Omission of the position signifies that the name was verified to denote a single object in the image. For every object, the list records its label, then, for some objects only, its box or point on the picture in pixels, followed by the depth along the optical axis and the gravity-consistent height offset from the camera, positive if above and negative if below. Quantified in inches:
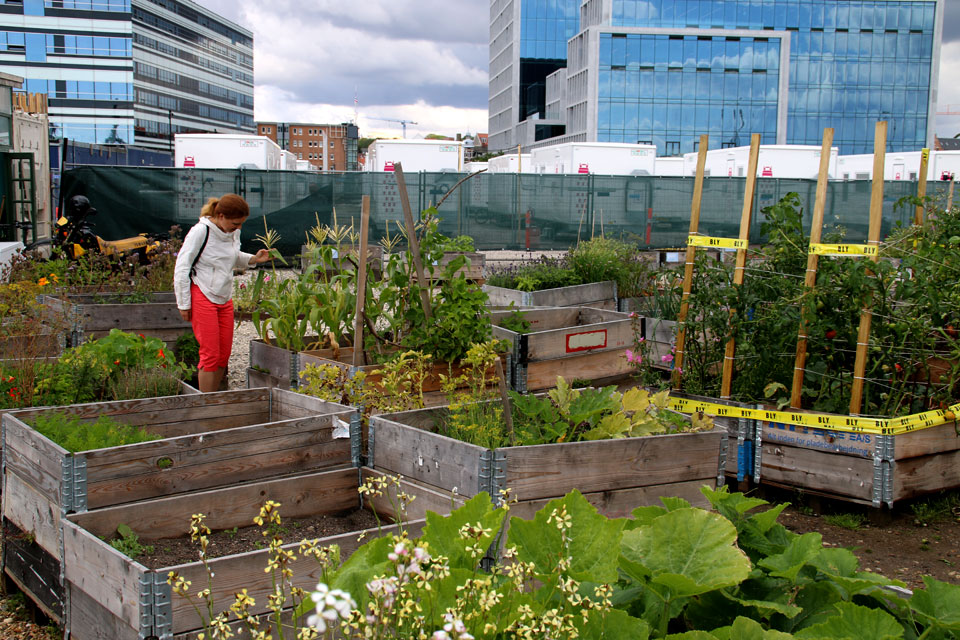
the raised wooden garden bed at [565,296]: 351.3 -26.9
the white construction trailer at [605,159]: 1006.4 +90.4
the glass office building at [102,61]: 3312.0 +645.3
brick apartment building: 5472.4 +656.7
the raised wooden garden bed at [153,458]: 141.8 -43.3
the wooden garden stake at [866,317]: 190.7 -17.1
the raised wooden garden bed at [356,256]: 253.6 -14.6
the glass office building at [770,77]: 2733.8 +527.8
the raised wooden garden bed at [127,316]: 278.8 -31.9
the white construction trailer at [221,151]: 899.4 +76.5
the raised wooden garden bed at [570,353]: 254.5 -37.1
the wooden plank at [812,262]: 196.7 -5.2
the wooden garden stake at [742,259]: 209.8 -5.2
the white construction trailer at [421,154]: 964.0 +85.6
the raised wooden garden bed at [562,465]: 145.4 -42.1
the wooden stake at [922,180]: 234.5 +17.9
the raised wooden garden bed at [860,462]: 187.9 -50.6
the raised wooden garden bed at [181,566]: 114.7 -50.8
